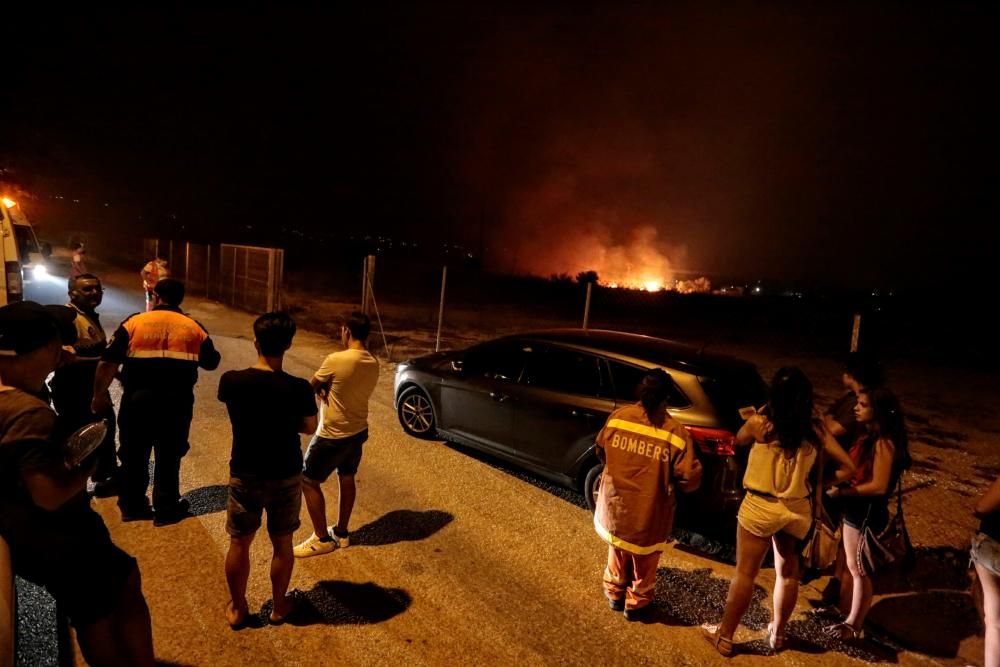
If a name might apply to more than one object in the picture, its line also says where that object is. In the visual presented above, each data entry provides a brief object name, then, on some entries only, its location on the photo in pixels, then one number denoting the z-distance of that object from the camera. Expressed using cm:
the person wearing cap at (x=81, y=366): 420
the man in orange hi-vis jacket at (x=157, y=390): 390
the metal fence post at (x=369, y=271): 1130
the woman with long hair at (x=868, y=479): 313
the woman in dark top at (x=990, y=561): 263
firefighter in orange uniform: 316
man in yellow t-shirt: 371
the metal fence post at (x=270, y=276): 1558
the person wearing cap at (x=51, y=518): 191
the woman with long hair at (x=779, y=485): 292
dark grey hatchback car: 407
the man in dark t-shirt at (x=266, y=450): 286
